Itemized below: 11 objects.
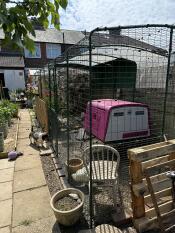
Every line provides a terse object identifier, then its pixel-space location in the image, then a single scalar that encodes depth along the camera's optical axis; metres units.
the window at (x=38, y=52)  24.63
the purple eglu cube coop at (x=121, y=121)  4.66
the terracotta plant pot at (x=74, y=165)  4.10
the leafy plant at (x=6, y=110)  7.54
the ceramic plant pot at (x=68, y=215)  2.78
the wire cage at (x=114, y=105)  3.01
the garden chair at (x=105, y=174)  3.14
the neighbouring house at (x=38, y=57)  21.17
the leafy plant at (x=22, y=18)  1.05
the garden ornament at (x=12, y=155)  5.39
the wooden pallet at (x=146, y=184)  2.59
